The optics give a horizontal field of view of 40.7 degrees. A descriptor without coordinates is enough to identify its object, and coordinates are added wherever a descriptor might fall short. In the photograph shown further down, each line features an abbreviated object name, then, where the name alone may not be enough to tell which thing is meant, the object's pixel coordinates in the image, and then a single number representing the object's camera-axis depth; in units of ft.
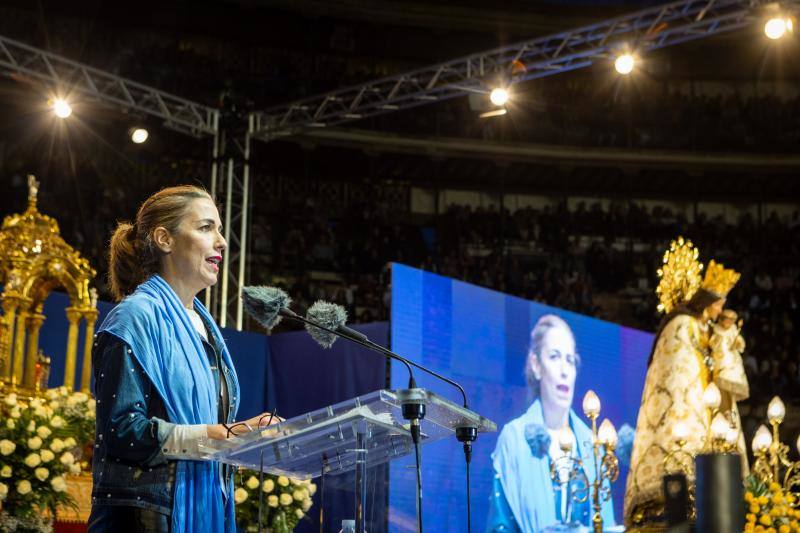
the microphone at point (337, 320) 9.52
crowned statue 22.59
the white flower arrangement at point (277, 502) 20.49
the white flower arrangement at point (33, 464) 17.71
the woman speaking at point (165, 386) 8.48
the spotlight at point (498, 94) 35.40
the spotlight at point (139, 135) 37.68
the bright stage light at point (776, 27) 31.91
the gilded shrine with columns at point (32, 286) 23.36
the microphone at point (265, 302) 9.39
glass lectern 8.48
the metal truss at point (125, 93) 34.12
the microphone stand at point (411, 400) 8.86
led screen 25.39
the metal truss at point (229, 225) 36.70
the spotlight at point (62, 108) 35.29
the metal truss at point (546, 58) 33.24
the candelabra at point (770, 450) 19.53
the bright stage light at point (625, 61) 33.50
